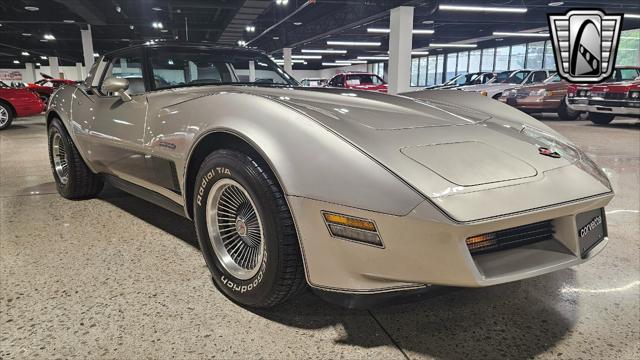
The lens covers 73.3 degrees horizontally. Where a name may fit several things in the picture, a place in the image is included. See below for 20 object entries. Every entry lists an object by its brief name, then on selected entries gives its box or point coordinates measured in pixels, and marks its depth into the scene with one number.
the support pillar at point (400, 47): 13.64
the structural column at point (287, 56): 25.42
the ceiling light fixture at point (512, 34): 20.52
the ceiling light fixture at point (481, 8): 14.75
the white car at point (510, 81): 12.80
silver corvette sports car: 1.33
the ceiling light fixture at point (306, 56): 34.34
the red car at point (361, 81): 13.80
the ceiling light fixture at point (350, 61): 38.56
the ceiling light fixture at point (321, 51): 29.30
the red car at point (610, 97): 9.41
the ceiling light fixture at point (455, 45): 25.60
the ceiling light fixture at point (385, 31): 19.21
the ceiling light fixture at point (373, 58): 33.88
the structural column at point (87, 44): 19.72
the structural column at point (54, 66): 34.19
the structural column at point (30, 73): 44.41
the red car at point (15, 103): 10.08
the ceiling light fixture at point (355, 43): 23.61
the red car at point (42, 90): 15.54
